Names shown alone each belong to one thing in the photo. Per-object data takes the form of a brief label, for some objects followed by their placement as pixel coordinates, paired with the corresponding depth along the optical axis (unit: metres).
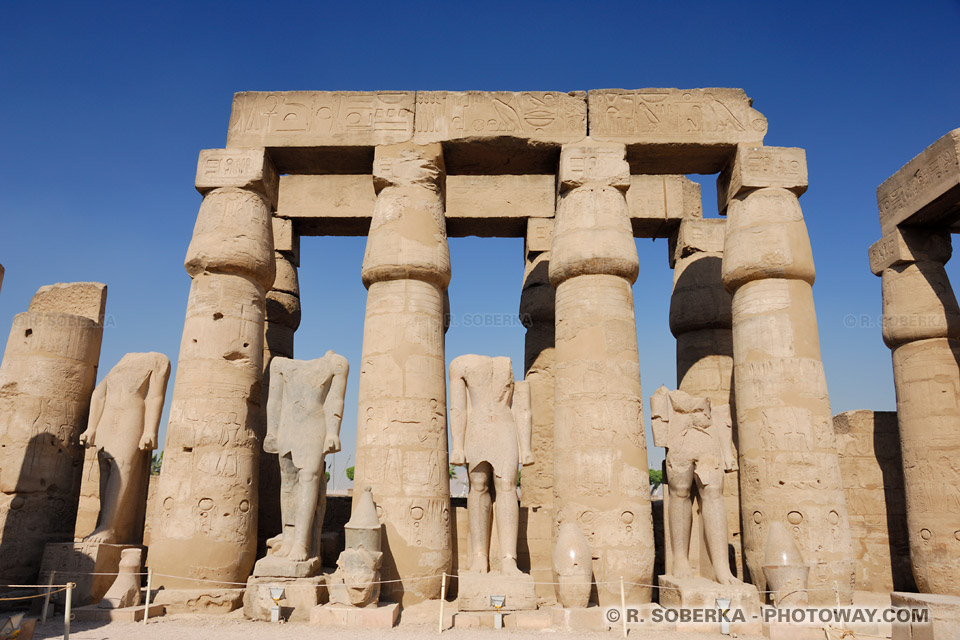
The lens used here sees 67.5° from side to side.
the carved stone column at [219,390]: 9.21
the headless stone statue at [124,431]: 9.55
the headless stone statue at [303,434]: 8.73
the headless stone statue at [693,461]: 8.80
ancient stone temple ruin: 8.76
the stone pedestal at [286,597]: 8.02
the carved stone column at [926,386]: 11.52
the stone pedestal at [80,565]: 8.75
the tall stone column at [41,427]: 9.69
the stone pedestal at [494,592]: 8.04
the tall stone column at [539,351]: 13.91
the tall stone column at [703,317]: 13.22
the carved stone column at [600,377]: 8.88
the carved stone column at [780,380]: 9.06
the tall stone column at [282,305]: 13.41
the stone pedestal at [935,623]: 6.80
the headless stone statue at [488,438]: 8.78
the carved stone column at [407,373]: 9.03
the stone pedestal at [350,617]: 7.59
